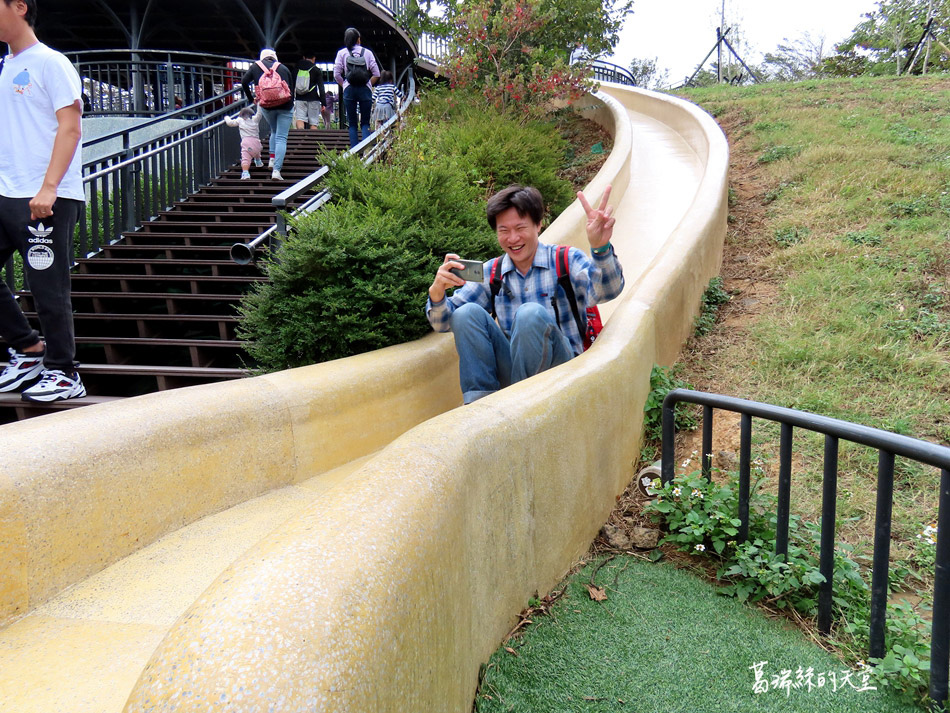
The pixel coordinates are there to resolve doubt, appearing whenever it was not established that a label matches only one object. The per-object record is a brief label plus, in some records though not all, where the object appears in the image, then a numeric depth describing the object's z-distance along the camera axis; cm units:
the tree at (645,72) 3716
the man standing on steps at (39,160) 327
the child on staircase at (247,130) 898
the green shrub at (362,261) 356
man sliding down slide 308
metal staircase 448
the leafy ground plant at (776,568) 204
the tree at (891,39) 2376
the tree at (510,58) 1007
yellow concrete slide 111
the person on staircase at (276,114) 831
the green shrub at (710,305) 500
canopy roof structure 1537
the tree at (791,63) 3225
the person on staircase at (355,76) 897
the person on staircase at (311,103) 1373
